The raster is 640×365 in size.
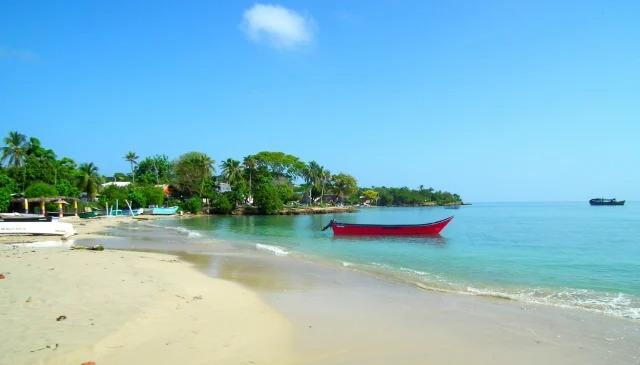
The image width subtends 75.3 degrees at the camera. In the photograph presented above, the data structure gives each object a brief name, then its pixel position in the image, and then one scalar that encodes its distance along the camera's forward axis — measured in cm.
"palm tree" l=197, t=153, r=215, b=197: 7919
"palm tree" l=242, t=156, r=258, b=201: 8460
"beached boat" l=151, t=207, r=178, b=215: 6621
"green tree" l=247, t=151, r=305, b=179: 9200
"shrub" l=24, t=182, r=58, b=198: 4647
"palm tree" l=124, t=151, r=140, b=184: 8838
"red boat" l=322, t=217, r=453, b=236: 3450
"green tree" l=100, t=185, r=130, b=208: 6303
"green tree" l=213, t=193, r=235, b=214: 7562
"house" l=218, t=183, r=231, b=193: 8369
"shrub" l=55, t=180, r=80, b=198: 5291
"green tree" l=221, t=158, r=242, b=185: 8272
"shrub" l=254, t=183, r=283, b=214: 7631
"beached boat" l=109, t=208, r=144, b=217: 5890
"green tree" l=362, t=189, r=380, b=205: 15175
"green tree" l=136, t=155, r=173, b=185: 9102
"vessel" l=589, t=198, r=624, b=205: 12650
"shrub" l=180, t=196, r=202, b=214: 7294
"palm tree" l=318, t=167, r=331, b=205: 10420
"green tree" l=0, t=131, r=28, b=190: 5438
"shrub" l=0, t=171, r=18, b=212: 3859
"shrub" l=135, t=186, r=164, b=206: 7062
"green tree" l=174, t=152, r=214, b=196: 7919
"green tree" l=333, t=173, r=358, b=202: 11112
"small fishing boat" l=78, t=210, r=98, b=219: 5125
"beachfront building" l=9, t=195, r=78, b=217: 4262
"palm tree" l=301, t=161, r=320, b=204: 10084
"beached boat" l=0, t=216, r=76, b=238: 2300
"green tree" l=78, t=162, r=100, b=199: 6338
